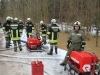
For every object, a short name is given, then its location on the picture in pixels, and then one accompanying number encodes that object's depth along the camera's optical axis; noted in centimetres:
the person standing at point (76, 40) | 678
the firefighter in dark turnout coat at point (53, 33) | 912
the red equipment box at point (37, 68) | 604
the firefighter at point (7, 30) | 1109
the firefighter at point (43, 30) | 1259
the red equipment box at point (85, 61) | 570
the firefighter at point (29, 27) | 1374
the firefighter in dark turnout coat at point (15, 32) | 994
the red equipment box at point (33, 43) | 996
